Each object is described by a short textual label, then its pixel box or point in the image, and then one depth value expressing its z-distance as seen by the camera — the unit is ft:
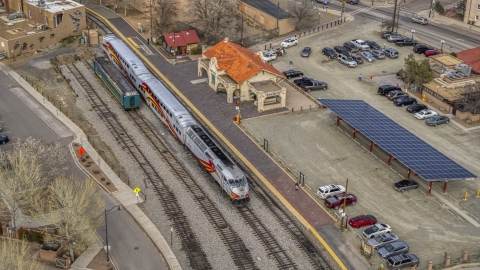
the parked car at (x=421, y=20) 418.72
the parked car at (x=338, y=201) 229.04
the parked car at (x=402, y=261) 200.40
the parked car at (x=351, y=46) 376.07
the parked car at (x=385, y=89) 322.55
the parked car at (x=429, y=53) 367.66
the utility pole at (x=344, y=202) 219.61
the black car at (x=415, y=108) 304.50
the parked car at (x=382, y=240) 209.18
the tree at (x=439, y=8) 431.84
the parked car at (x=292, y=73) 340.18
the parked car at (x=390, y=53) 366.84
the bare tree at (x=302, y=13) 400.47
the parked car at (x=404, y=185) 240.32
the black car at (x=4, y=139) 263.49
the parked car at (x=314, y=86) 324.60
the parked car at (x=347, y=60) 355.36
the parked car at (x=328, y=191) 234.58
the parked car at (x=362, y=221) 219.82
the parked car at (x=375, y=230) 213.87
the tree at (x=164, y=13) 392.31
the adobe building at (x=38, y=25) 359.66
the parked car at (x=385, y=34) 393.09
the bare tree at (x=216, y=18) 376.07
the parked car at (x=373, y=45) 379.53
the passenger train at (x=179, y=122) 228.02
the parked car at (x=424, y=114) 299.17
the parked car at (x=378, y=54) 366.80
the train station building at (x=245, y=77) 301.43
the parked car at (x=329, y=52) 366.67
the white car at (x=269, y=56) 359.25
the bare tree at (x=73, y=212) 191.72
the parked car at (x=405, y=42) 383.86
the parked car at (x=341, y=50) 367.99
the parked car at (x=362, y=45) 377.30
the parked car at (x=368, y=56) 363.15
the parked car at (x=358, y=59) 360.69
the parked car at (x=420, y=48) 372.99
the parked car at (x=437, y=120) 293.02
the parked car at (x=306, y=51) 369.50
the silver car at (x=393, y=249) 205.07
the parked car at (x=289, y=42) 380.29
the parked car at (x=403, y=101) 311.27
